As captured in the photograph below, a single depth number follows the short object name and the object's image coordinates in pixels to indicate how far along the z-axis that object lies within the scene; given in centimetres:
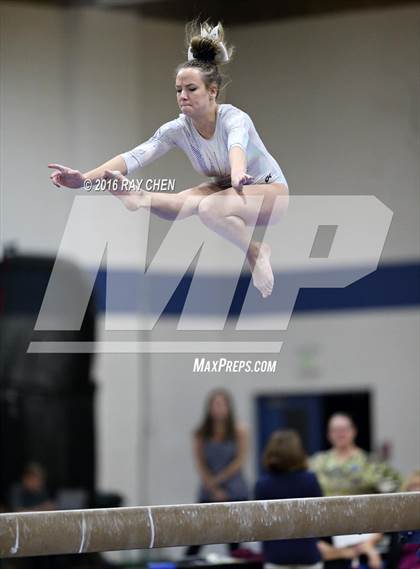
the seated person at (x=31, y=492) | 1351
